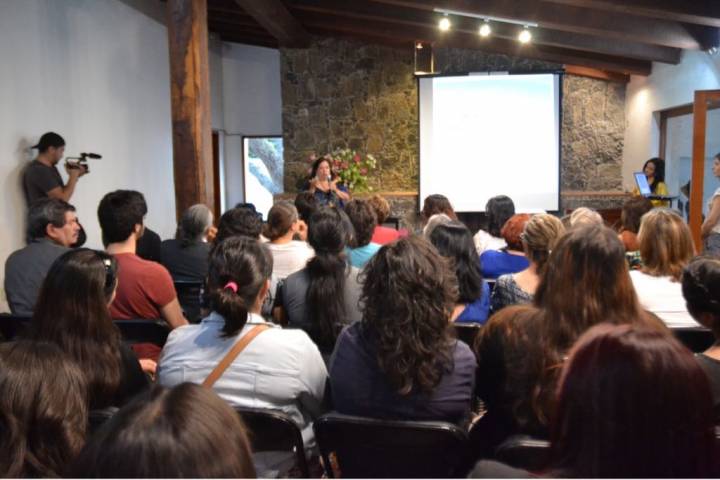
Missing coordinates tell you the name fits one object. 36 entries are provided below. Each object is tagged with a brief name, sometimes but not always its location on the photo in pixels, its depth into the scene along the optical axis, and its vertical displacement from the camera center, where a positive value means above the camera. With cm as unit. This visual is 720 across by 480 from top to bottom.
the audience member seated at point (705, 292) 169 -34
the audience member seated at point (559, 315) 155 -37
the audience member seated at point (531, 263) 244 -36
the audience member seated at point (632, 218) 356 -25
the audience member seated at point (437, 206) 467 -21
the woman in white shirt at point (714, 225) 459 -38
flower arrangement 814 +17
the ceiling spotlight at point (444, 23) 648 +169
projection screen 797 +54
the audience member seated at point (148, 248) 370 -40
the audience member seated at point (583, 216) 320 -21
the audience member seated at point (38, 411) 107 -42
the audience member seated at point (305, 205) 431 -17
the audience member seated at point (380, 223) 383 -31
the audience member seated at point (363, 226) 313 -24
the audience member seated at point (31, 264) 262 -35
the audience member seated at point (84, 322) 167 -39
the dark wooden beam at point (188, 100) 461 +64
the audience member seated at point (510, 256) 302 -39
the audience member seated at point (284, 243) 312 -33
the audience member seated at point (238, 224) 308 -22
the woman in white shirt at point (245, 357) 171 -50
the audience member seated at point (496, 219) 392 -27
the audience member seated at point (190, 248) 320 -35
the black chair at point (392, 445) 143 -66
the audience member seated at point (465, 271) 242 -37
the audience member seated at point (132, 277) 241 -38
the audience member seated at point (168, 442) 74 -33
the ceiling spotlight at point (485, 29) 651 +163
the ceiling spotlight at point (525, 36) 637 +153
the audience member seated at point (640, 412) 77 -31
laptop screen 616 -8
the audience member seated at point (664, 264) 242 -37
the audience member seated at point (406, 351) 157 -46
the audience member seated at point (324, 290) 241 -45
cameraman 484 +8
